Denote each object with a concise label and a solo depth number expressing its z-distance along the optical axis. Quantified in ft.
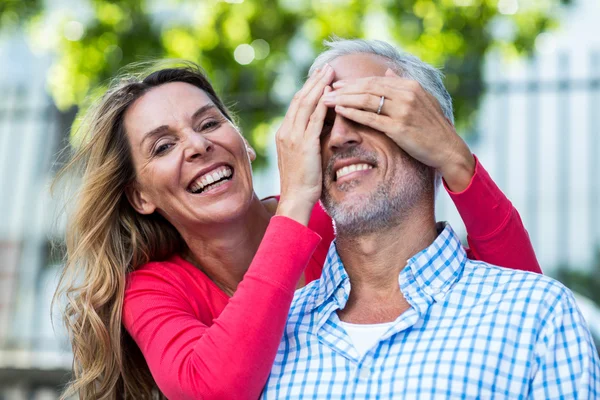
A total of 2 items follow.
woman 7.54
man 6.45
